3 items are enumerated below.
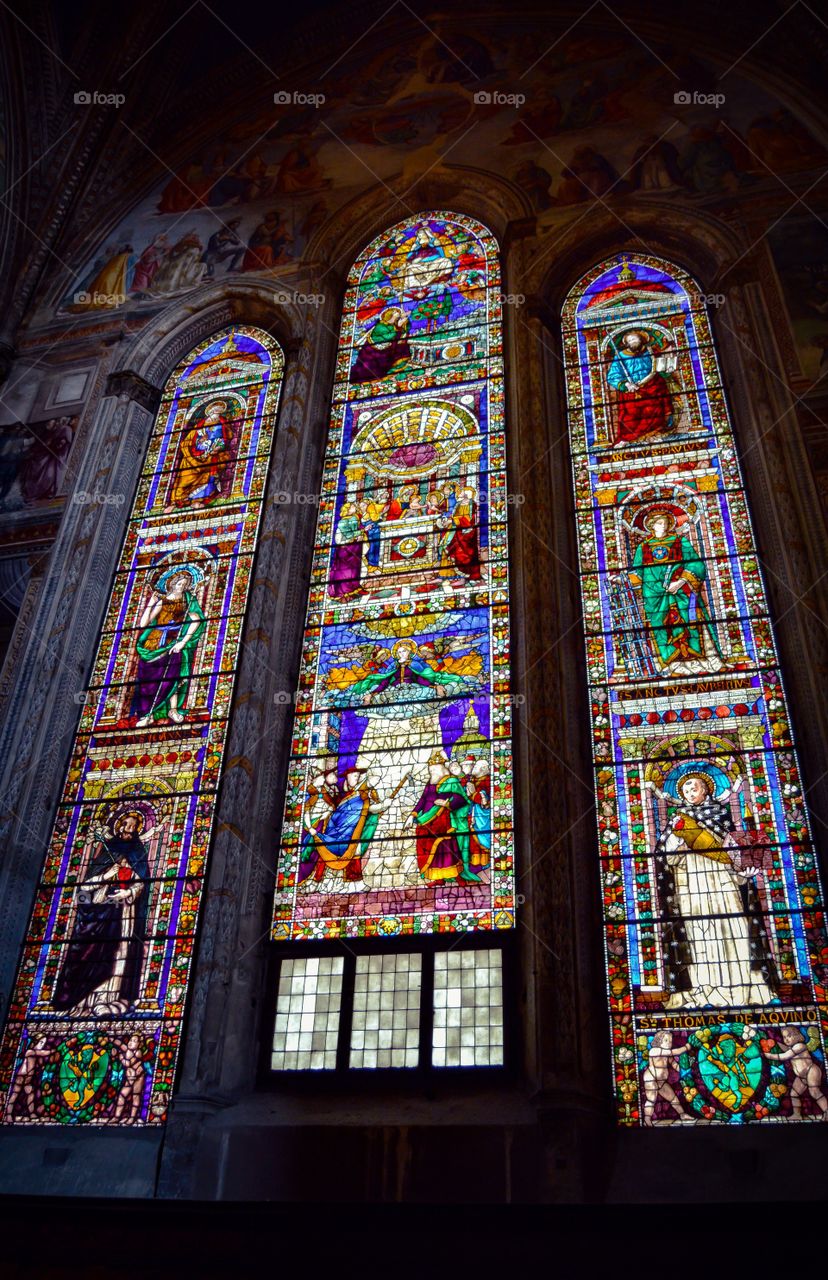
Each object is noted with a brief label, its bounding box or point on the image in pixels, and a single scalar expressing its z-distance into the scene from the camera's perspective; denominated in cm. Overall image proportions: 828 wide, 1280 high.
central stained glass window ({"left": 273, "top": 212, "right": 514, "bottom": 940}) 898
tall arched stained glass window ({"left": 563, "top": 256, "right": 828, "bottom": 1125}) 769
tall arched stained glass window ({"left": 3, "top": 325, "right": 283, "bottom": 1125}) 877
